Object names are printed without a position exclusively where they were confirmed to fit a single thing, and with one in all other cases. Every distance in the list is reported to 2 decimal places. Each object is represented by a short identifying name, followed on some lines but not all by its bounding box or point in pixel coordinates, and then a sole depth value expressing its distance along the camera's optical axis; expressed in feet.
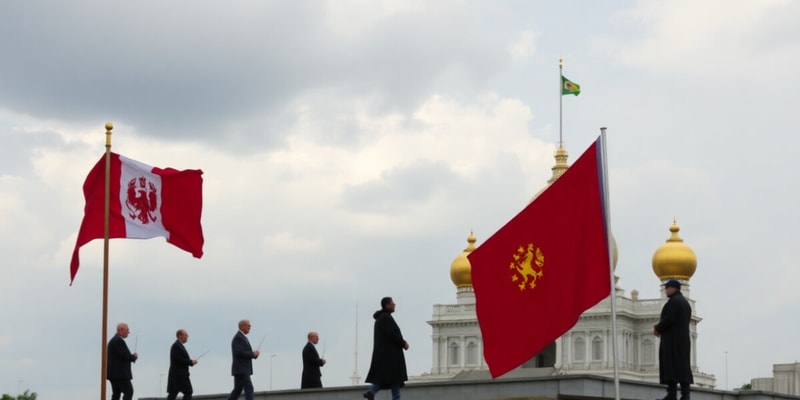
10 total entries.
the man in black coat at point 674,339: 72.43
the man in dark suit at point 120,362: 84.79
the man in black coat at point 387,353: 78.12
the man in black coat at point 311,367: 98.06
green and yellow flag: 285.23
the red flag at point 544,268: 72.84
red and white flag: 81.25
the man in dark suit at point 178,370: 86.57
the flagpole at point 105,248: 73.92
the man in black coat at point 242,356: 84.02
